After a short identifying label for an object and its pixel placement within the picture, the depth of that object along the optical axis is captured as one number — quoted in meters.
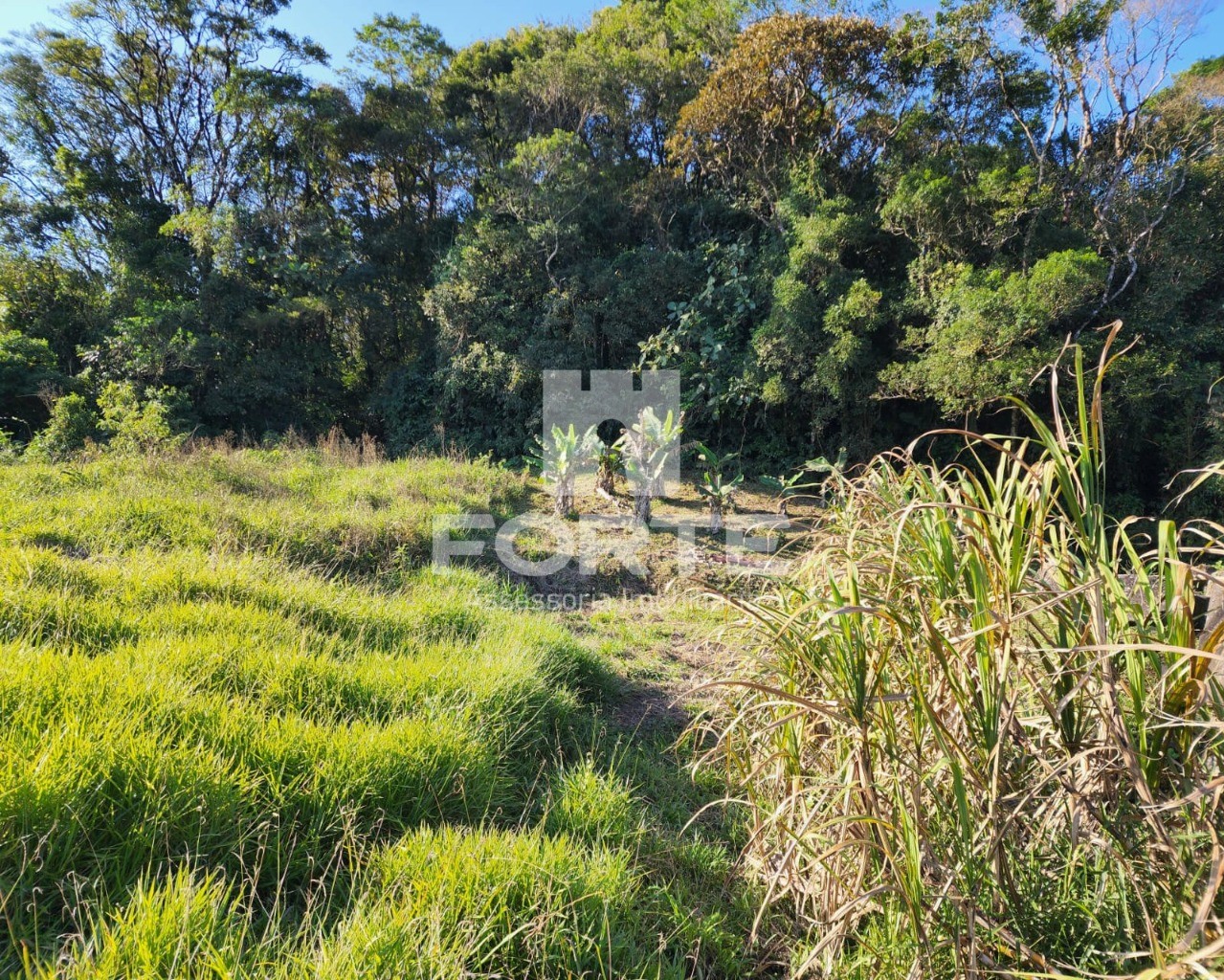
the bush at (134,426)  6.57
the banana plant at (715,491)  6.34
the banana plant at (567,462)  6.72
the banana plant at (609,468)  7.36
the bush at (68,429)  7.52
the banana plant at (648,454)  6.54
